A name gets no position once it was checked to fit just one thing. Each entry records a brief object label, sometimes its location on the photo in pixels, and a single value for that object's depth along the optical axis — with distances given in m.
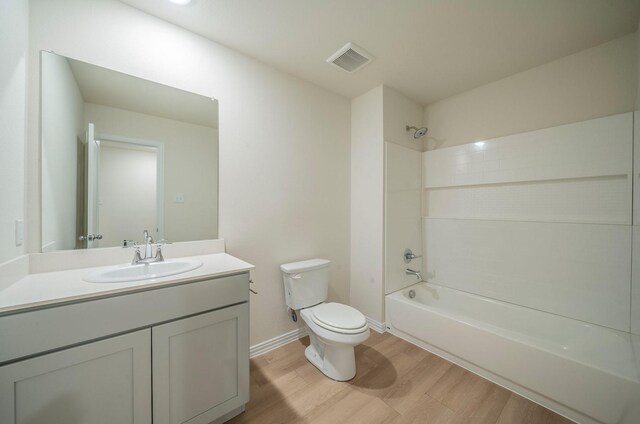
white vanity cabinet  0.82
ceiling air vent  1.79
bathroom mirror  1.26
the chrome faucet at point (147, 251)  1.38
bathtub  1.26
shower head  2.41
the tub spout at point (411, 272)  2.51
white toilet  1.60
